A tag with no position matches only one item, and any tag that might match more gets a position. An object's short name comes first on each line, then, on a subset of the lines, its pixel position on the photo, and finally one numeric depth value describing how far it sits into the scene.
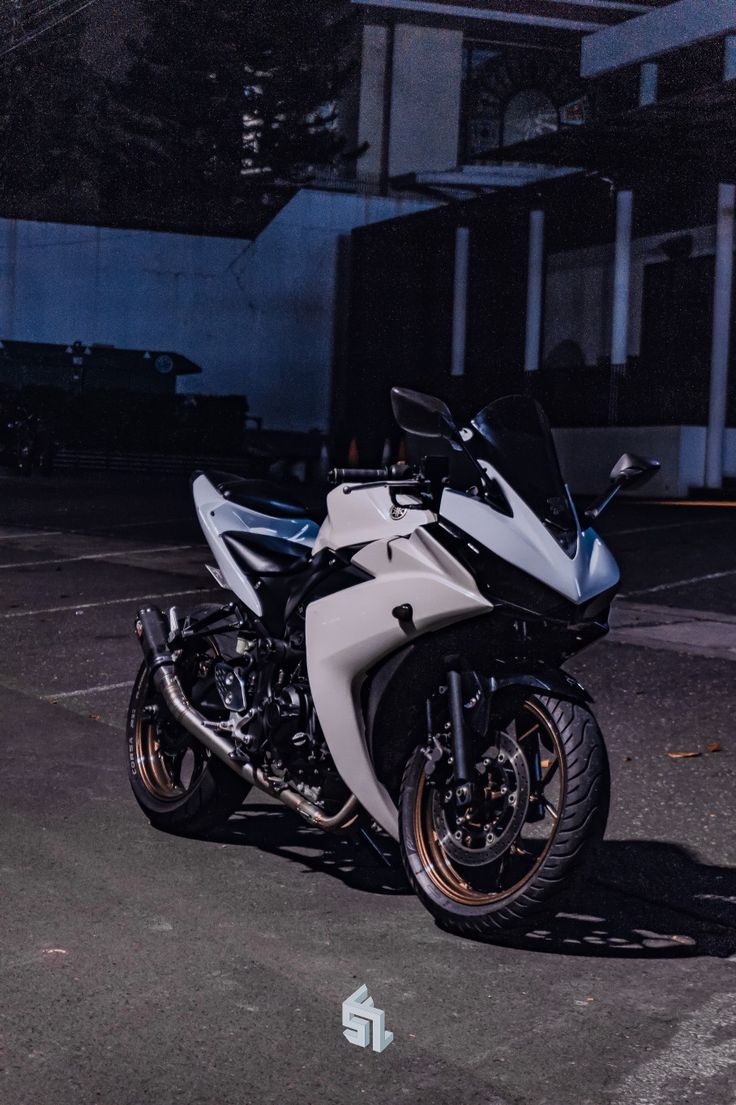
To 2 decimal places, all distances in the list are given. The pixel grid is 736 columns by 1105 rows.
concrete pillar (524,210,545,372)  28.75
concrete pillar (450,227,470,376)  31.31
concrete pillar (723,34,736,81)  27.41
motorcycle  4.36
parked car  28.41
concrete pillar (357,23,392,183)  42.12
